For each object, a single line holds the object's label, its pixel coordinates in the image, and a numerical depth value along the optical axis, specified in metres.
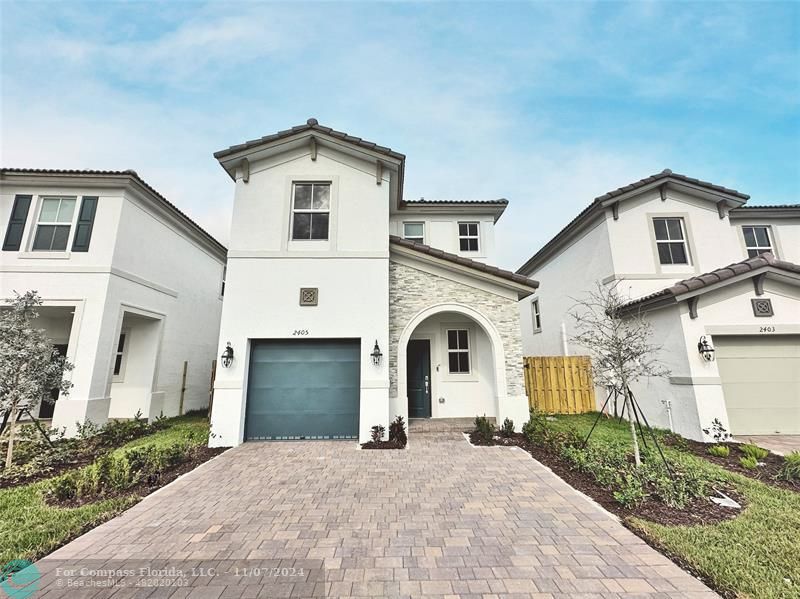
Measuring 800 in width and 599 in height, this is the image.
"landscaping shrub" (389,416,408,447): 8.05
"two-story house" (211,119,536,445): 8.45
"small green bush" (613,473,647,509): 4.79
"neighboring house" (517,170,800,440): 8.36
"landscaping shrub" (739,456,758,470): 6.18
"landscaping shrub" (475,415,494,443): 8.36
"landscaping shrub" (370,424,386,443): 8.02
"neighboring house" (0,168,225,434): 9.37
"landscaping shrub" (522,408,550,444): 8.03
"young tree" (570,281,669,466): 6.38
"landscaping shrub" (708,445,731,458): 6.85
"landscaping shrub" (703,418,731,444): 7.87
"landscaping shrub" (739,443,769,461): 6.64
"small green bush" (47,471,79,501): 5.19
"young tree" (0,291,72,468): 6.50
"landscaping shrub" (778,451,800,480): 5.61
